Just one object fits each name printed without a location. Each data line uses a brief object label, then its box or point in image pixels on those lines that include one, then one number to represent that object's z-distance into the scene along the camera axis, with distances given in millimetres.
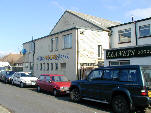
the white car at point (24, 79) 19683
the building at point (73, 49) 21828
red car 14209
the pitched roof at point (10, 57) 79375
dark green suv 8242
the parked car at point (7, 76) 24558
